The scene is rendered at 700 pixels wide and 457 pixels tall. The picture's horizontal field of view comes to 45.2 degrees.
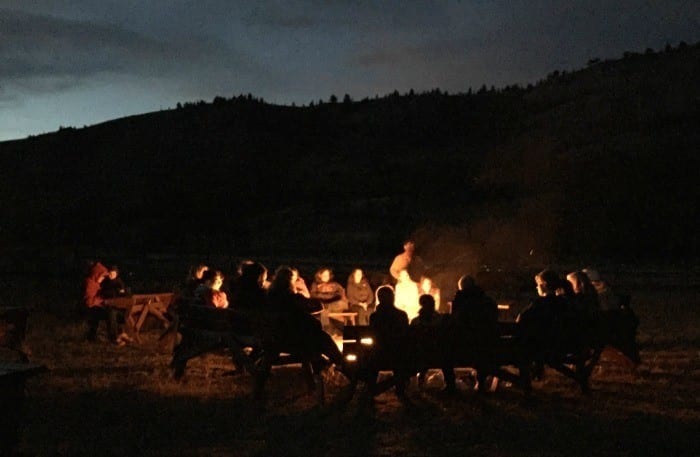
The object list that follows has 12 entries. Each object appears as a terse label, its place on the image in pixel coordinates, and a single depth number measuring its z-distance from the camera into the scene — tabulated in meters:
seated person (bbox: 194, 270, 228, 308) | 9.95
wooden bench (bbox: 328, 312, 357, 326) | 10.50
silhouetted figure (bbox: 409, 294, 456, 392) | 7.58
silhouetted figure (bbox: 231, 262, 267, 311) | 8.65
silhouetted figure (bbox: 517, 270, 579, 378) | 7.88
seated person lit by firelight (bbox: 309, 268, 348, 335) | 10.52
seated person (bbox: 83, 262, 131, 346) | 11.20
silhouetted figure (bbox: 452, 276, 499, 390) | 7.69
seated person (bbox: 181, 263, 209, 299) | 10.71
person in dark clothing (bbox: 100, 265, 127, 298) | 11.48
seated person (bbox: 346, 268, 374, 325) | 10.80
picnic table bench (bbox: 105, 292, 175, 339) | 11.37
